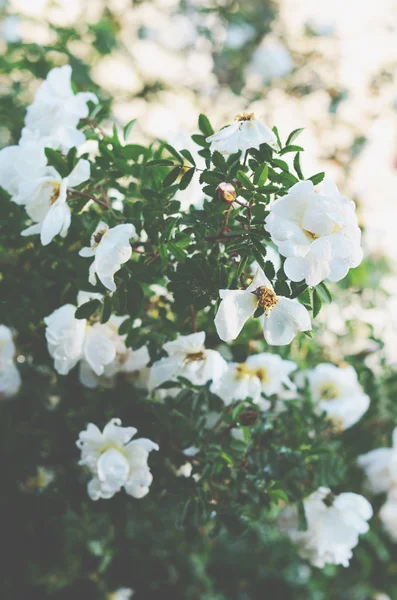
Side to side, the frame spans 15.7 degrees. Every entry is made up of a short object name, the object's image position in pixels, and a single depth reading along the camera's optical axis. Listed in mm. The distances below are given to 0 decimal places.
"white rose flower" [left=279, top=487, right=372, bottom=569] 866
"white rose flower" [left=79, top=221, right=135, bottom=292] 756
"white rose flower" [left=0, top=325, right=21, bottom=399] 873
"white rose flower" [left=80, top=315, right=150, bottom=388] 846
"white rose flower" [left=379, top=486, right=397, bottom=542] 986
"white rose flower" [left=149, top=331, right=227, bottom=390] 807
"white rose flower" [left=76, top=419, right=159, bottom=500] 811
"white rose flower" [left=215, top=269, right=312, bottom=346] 746
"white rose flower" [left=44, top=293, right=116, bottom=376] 808
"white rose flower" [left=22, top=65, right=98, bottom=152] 816
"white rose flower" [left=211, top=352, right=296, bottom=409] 836
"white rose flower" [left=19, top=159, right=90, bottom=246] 766
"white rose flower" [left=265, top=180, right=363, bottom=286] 730
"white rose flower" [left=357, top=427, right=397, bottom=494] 957
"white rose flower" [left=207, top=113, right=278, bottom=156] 759
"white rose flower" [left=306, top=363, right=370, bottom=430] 923
